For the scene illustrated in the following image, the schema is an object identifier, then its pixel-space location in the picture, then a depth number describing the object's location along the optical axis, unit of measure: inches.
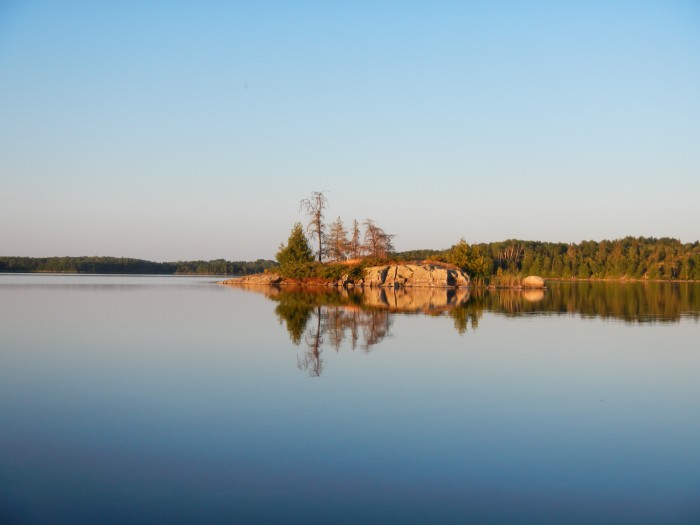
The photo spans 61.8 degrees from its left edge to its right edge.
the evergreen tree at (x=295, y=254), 2441.2
